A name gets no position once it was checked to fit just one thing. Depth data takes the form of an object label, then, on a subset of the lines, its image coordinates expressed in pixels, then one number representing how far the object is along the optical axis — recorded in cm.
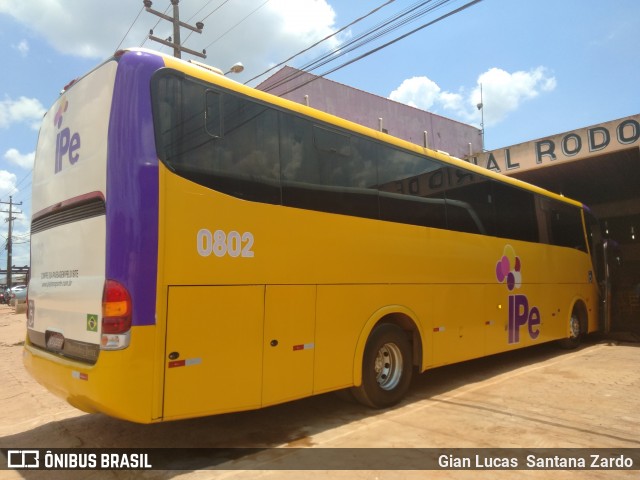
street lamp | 1576
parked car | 2980
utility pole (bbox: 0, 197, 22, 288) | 5666
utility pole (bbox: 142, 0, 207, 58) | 1658
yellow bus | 364
